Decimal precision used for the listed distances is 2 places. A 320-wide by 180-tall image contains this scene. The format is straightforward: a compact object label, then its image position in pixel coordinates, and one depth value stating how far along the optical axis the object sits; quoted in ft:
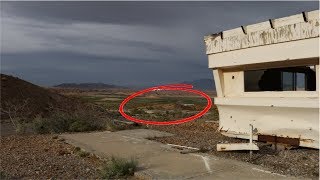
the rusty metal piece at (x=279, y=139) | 30.71
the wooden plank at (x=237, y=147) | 29.84
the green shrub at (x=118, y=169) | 25.60
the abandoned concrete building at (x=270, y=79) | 29.12
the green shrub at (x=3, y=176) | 25.69
